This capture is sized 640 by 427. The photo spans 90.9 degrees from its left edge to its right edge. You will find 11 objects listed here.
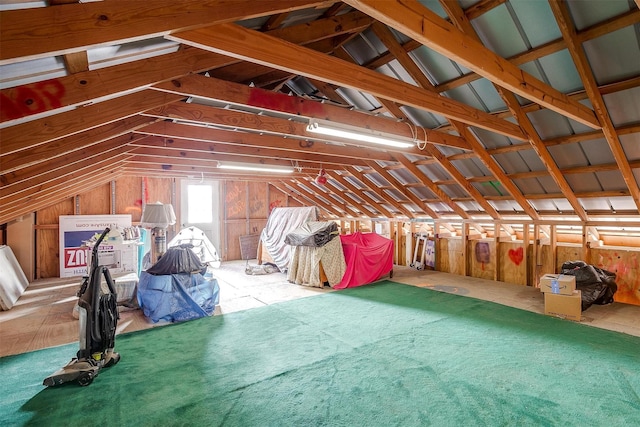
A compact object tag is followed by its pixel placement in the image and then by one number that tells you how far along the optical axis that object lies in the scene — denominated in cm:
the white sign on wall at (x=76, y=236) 729
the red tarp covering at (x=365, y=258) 600
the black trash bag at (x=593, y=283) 445
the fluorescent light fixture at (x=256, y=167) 573
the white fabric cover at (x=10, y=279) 489
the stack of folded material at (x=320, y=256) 596
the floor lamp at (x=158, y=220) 519
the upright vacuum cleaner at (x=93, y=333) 268
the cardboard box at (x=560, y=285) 410
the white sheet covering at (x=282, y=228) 687
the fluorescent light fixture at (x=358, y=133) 334
